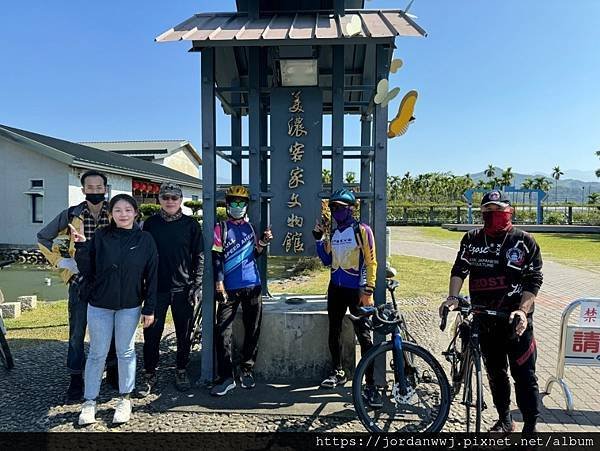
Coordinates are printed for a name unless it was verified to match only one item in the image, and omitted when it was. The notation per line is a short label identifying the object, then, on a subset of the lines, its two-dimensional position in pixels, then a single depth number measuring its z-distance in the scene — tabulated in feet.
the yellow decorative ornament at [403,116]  14.02
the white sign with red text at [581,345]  13.24
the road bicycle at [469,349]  10.06
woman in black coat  11.15
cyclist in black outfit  10.03
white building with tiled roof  53.21
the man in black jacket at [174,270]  12.86
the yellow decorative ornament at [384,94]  13.24
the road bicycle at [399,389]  10.54
